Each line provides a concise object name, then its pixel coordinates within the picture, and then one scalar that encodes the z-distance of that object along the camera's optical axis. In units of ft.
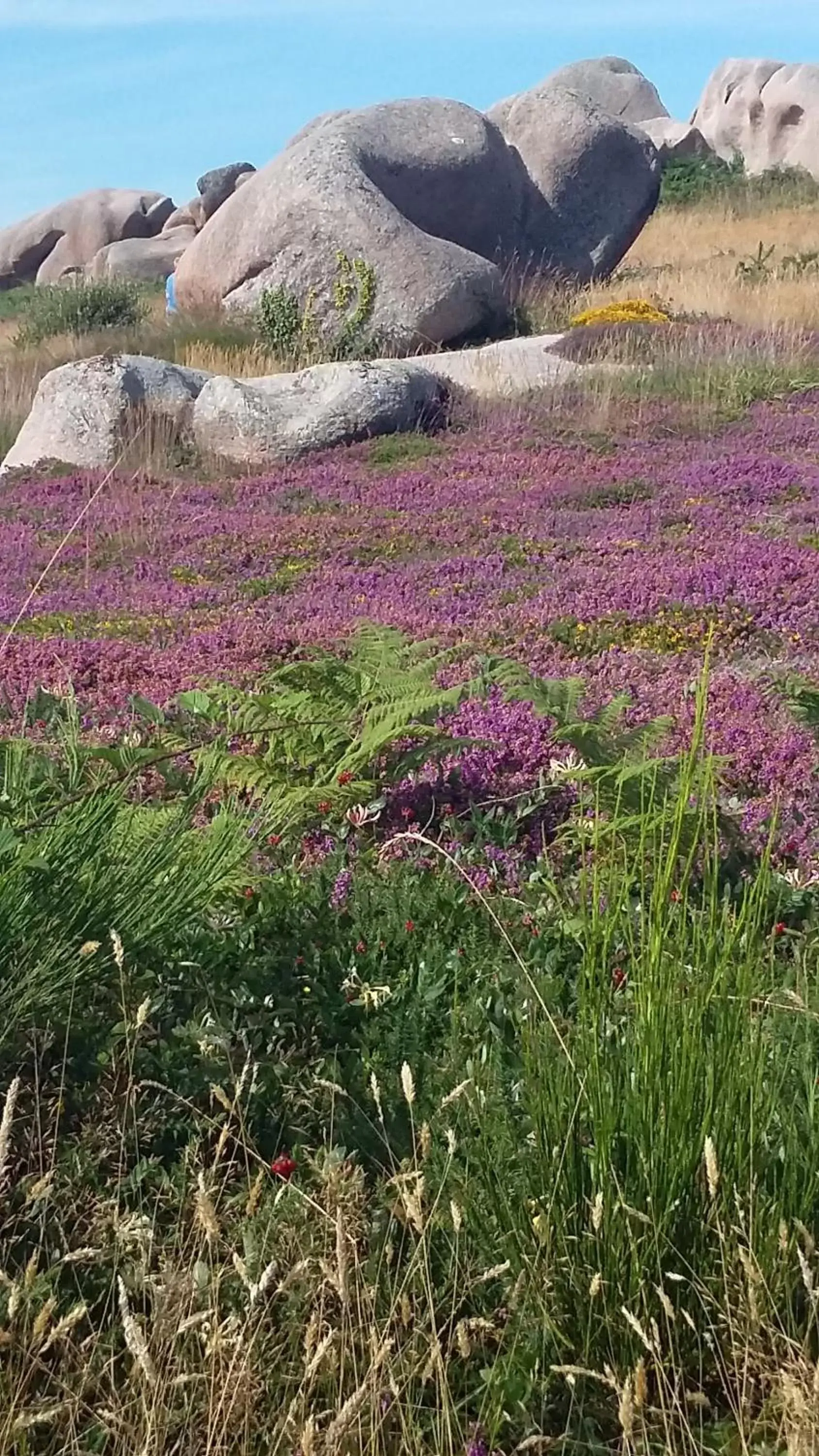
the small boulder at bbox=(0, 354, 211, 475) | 45.88
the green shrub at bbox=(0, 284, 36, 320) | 121.08
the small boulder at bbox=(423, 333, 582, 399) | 52.95
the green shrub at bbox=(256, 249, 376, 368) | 62.03
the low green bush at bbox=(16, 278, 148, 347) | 80.33
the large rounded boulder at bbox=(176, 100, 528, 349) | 62.90
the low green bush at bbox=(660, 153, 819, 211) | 133.49
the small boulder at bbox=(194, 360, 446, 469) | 45.52
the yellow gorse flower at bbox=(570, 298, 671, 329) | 64.59
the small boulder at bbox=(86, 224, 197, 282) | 149.59
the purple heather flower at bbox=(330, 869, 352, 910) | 13.66
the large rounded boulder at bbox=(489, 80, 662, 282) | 81.35
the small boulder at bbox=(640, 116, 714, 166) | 165.17
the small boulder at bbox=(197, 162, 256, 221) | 141.38
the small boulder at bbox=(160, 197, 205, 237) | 165.07
